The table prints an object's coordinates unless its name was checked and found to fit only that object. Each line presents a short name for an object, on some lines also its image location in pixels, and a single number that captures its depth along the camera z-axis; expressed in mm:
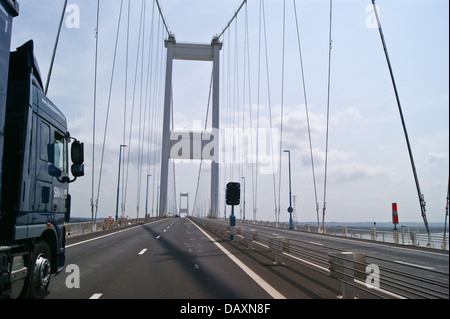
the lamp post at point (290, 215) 42812
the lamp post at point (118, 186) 47419
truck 5156
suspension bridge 6641
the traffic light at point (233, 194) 15906
